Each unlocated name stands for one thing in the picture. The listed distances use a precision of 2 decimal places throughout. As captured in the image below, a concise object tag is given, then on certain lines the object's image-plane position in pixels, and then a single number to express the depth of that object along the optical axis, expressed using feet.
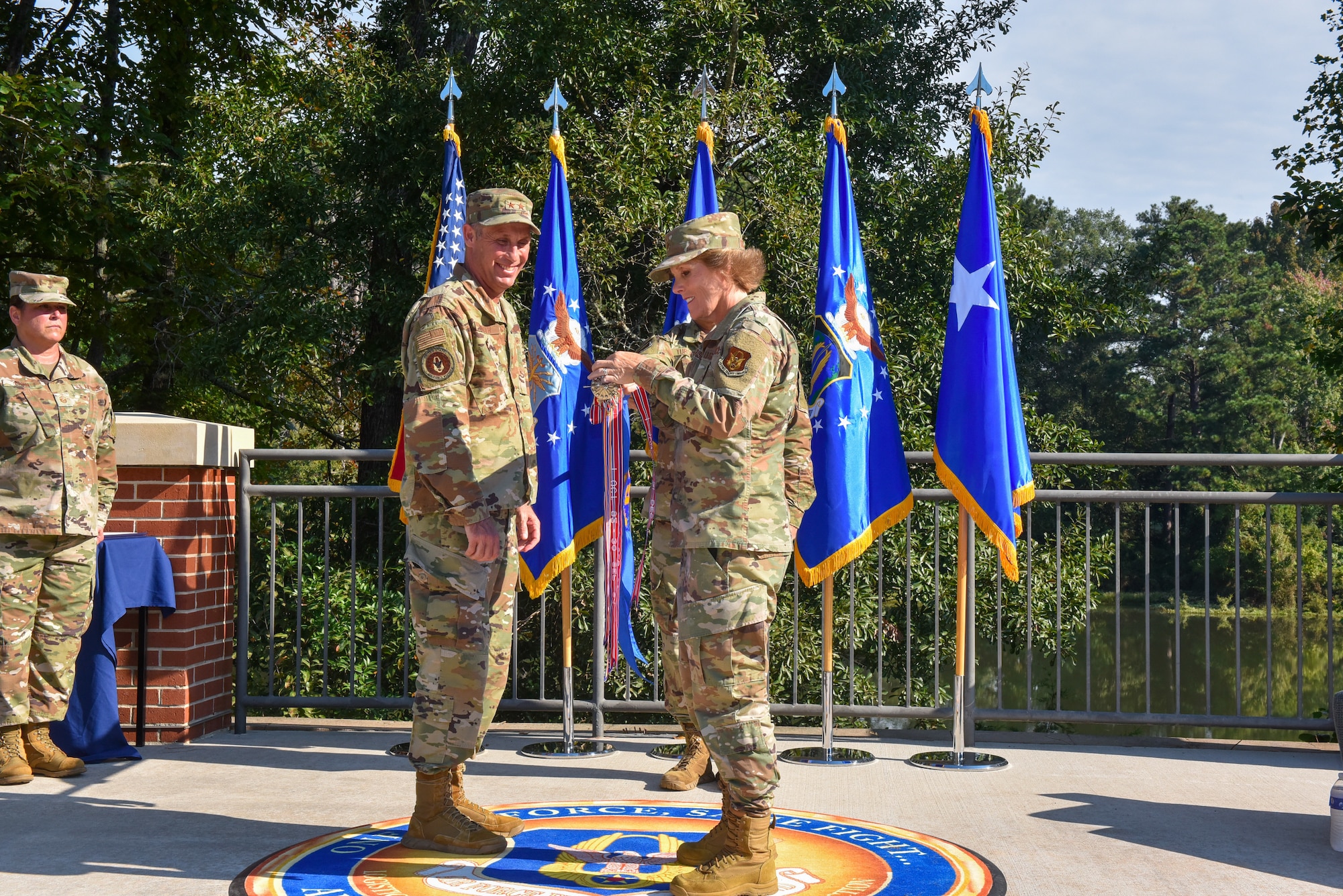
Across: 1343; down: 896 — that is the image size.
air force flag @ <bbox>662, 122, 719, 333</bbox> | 21.40
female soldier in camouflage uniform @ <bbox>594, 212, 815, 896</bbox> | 12.52
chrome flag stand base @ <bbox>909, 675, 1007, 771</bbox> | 19.56
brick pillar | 21.03
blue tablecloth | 19.42
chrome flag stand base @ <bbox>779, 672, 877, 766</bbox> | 20.04
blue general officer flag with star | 19.49
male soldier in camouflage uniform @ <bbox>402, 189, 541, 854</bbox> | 13.53
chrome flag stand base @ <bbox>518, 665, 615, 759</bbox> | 20.24
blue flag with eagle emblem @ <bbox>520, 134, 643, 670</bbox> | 20.04
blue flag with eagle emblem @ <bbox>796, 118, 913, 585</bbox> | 19.58
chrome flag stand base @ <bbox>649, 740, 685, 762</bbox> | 20.15
